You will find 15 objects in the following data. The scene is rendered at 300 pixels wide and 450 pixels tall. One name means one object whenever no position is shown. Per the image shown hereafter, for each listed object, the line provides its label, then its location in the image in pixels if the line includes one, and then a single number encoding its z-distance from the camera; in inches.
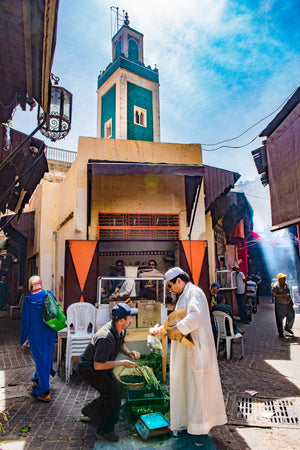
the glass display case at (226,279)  440.9
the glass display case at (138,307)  252.8
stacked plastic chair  228.8
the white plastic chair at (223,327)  268.0
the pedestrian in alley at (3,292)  604.8
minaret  881.5
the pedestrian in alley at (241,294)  440.5
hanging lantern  249.6
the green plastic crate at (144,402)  157.6
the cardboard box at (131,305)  248.9
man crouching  143.4
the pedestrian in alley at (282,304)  344.8
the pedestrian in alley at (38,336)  193.0
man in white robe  135.8
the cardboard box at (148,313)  252.8
